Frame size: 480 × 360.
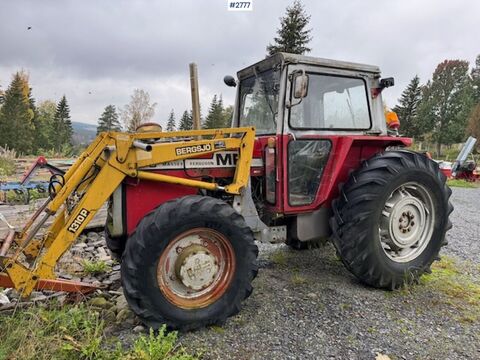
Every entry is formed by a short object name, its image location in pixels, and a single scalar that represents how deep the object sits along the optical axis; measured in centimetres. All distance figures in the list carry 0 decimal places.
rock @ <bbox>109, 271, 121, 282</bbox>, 393
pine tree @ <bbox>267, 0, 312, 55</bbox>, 2306
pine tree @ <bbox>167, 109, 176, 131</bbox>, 4777
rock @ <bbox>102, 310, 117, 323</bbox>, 288
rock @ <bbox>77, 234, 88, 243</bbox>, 536
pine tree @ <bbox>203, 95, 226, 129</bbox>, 3891
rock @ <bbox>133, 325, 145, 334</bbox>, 267
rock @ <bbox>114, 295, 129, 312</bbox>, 302
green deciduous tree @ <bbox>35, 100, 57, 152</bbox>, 4206
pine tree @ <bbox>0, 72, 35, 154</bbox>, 3369
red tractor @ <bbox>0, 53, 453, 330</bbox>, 269
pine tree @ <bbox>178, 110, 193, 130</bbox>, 3629
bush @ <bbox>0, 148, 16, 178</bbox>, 1265
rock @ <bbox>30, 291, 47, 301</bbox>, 310
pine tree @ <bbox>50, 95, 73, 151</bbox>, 4325
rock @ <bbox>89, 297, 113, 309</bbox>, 308
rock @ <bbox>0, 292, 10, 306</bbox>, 311
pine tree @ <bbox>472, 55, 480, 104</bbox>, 4341
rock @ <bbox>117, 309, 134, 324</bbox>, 285
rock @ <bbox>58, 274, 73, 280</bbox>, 394
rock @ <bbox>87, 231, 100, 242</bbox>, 552
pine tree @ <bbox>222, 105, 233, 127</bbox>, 4037
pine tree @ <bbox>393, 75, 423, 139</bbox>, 4272
